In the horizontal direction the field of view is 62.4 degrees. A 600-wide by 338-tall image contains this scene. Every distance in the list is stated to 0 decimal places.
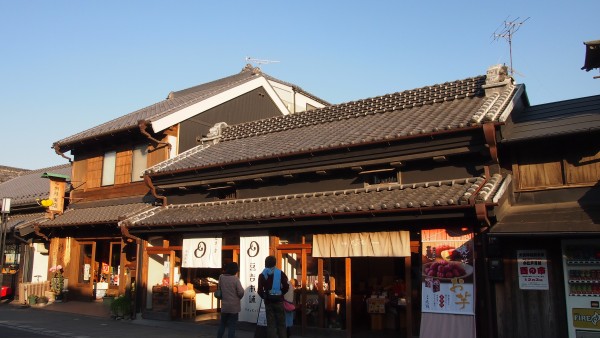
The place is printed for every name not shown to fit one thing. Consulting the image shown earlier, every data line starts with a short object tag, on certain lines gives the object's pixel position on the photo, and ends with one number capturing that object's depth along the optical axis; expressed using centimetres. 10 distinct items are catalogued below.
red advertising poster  1007
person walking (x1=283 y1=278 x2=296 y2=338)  993
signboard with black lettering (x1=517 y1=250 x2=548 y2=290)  986
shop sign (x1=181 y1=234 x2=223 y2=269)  1420
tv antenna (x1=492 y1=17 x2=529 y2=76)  1605
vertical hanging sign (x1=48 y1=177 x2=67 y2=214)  2025
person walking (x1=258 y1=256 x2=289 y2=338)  936
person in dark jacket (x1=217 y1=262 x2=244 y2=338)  977
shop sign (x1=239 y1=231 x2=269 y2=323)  1318
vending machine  930
